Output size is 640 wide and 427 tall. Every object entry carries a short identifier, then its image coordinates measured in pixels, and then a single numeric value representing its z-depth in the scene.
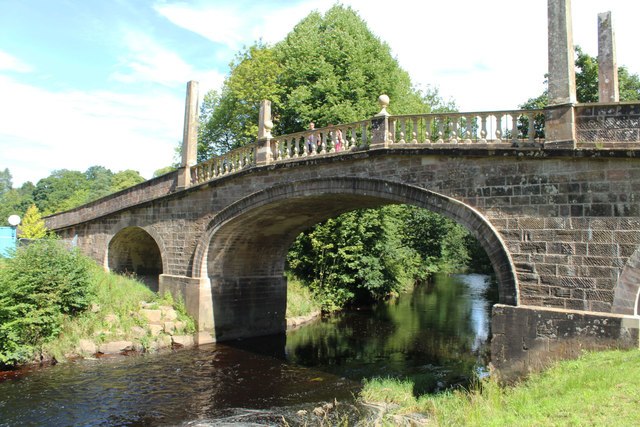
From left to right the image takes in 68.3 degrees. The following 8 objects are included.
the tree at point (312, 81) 17.95
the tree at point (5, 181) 86.06
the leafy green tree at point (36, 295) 10.20
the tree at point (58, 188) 66.81
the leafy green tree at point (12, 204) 66.56
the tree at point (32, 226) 18.44
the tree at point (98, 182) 57.81
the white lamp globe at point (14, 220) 17.81
